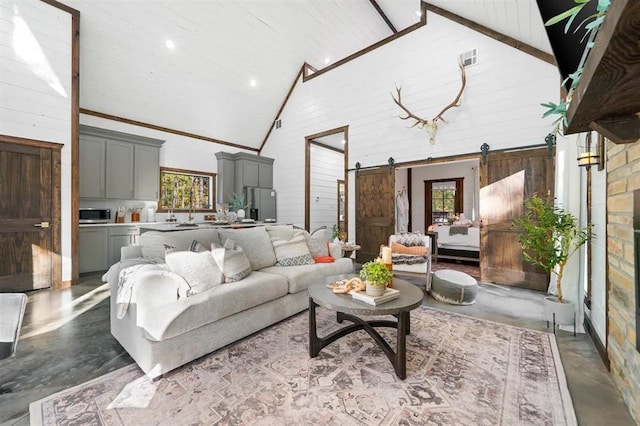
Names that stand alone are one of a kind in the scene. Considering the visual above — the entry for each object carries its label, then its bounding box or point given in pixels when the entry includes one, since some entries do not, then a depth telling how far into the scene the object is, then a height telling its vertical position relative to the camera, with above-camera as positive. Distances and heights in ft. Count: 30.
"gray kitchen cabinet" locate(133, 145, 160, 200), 18.44 +2.77
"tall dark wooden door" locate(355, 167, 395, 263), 18.39 +0.20
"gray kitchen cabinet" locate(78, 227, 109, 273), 15.48 -2.16
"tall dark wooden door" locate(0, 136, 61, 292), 12.21 -0.15
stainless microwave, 16.20 -0.19
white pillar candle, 8.40 -1.30
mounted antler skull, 15.08 +5.87
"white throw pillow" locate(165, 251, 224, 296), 7.55 -1.60
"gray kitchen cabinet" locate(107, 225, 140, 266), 16.56 -1.61
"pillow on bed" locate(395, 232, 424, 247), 13.60 -1.34
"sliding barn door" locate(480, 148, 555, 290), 13.23 +0.38
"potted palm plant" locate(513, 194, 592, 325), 8.80 -0.94
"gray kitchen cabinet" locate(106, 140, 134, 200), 17.24 +2.72
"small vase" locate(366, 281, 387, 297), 6.79 -1.92
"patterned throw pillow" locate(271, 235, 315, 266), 11.28 -1.65
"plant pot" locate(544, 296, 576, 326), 8.70 -3.18
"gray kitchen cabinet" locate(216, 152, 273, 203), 23.44 +3.46
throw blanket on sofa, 6.73 -1.84
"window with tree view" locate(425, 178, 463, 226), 28.43 +1.38
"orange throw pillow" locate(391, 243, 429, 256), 13.05 -1.79
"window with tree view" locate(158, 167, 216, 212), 20.88 +1.81
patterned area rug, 5.09 -3.79
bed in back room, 18.80 -2.05
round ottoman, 11.09 -3.09
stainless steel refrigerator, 24.18 +0.93
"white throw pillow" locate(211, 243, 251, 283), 8.54 -1.60
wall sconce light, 7.83 +1.80
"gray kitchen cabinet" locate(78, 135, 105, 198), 16.22 +2.73
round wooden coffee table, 6.31 -2.31
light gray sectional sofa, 6.37 -2.43
